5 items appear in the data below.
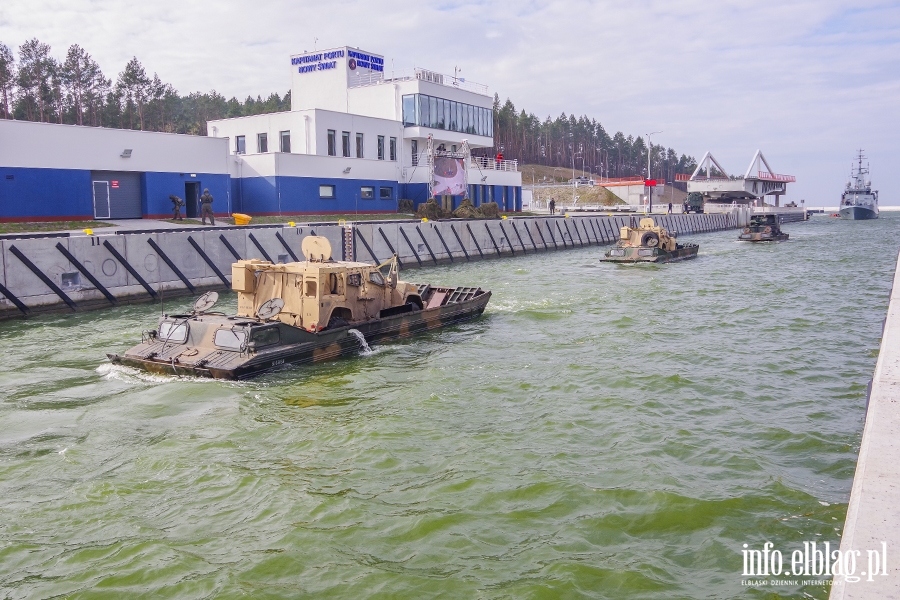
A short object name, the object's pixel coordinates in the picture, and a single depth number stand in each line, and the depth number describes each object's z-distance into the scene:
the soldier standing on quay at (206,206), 34.94
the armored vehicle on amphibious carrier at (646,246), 39.09
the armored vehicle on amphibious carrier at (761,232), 58.28
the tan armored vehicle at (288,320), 14.87
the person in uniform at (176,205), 37.47
